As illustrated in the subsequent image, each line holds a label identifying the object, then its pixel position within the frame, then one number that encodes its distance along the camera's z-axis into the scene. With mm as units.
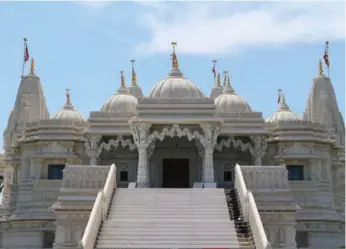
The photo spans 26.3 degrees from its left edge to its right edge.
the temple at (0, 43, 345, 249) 31531
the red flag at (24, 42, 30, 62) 52669
